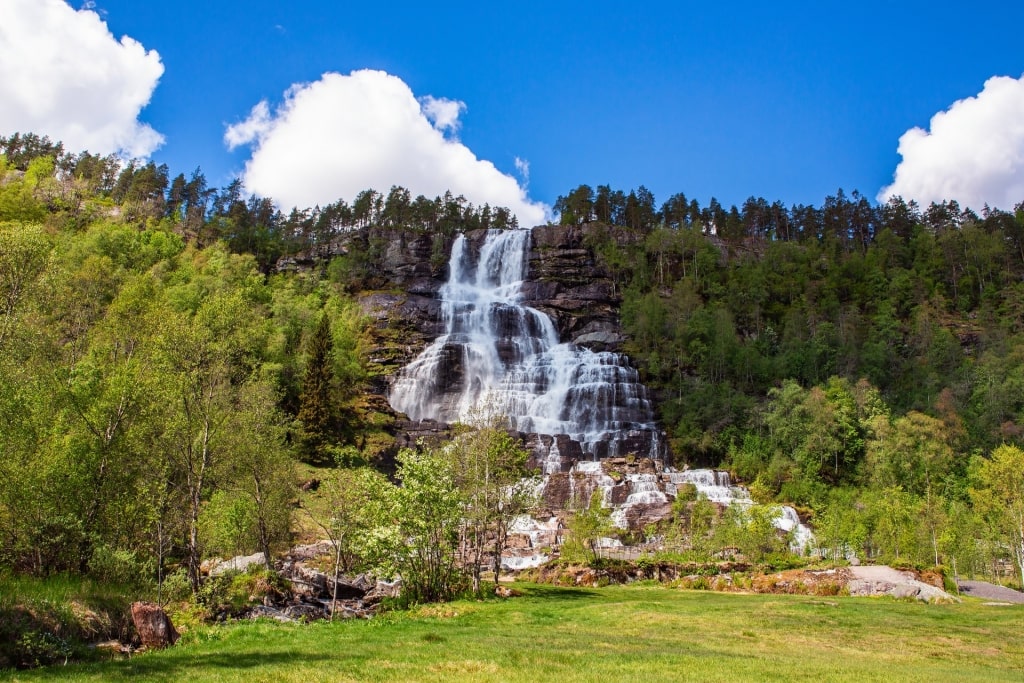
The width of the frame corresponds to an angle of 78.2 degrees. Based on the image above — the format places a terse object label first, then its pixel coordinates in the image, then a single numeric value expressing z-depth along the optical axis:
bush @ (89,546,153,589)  21.75
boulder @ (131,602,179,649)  17.53
